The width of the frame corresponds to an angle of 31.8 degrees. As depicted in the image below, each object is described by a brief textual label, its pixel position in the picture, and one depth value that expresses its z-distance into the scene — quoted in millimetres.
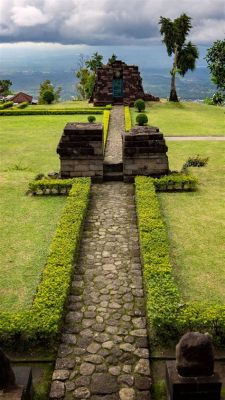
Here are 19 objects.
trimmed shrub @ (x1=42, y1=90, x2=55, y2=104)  47678
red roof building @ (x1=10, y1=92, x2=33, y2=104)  83000
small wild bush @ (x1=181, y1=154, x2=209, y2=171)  18234
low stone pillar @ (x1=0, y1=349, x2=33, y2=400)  5223
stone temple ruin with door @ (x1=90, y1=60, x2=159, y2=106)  43125
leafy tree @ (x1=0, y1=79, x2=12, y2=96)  92875
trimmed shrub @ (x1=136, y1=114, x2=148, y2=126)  28969
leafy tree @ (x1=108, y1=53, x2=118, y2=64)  54931
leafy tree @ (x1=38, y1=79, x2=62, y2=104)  47688
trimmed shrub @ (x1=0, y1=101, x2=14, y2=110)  40812
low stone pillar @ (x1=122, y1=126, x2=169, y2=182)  15359
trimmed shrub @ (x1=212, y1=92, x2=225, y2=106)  15070
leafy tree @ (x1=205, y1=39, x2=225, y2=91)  14365
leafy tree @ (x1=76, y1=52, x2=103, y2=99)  55994
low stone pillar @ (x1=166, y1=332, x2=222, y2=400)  5164
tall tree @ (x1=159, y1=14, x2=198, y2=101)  42406
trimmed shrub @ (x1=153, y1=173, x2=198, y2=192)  14570
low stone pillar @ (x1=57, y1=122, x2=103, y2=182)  15344
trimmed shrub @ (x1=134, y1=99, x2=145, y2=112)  37750
